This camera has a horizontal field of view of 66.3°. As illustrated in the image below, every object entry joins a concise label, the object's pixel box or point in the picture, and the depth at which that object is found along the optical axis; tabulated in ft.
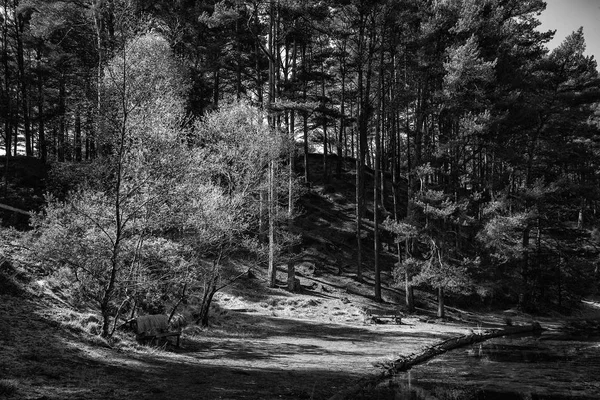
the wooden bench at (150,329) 39.93
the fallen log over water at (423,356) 31.50
